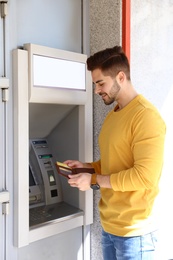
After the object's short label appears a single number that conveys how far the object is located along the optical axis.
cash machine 1.86
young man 1.55
